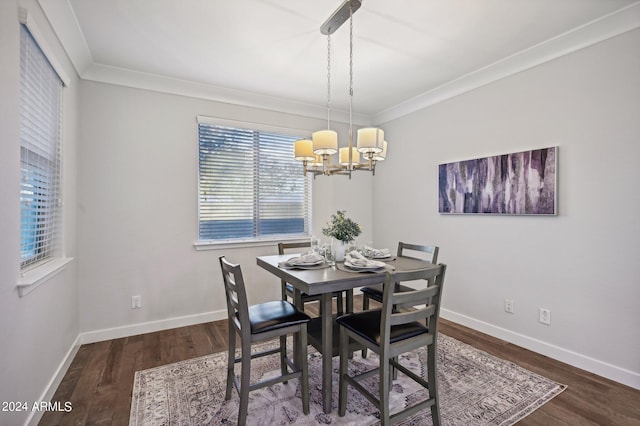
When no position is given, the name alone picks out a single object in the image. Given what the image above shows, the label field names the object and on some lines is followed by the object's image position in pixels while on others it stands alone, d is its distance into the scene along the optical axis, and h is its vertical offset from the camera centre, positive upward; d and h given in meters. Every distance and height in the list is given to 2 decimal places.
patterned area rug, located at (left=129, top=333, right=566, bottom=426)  1.89 -1.26
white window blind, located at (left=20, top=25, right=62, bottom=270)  1.86 +0.40
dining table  1.80 -0.42
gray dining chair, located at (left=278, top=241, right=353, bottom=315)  2.66 -0.72
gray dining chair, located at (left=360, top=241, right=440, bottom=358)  2.67 -0.69
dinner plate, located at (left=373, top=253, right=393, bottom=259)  2.56 -0.37
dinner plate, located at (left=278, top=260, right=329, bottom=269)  2.17 -0.38
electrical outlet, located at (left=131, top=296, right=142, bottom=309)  3.14 -0.92
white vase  2.36 -0.29
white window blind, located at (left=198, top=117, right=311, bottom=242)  3.55 +0.33
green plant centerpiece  2.33 -0.15
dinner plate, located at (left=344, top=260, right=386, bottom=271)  2.06 -0.36
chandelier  2.14 +0.49
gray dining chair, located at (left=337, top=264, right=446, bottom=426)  1.61 -0.71
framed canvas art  2.67 +0.27
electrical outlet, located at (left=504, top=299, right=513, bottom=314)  2.96 -0.90
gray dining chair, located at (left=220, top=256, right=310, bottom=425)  1.74 -0.70
